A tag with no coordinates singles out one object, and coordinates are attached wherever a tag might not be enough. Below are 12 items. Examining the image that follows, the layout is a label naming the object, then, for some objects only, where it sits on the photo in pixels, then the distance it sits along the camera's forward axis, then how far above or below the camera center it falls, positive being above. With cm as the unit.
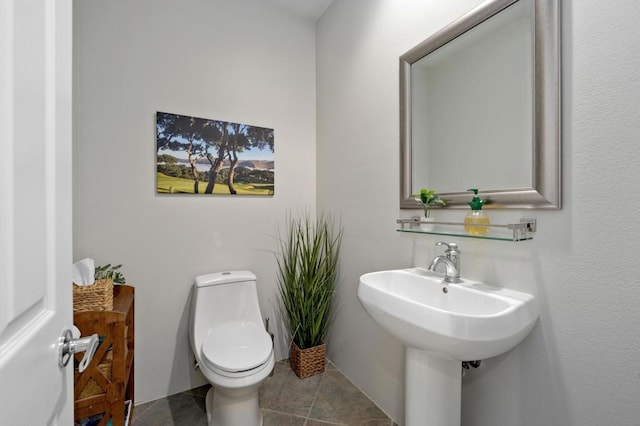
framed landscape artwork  185 +38
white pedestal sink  86 -37
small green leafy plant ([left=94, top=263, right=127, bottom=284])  155 -34
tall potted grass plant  202 -56
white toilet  142 -74
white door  40 +1
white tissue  129 -27
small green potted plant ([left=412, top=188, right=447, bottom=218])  137 +6
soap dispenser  112 -3
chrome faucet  120 -21
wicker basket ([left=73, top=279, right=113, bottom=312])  121 -36
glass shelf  101 -7
